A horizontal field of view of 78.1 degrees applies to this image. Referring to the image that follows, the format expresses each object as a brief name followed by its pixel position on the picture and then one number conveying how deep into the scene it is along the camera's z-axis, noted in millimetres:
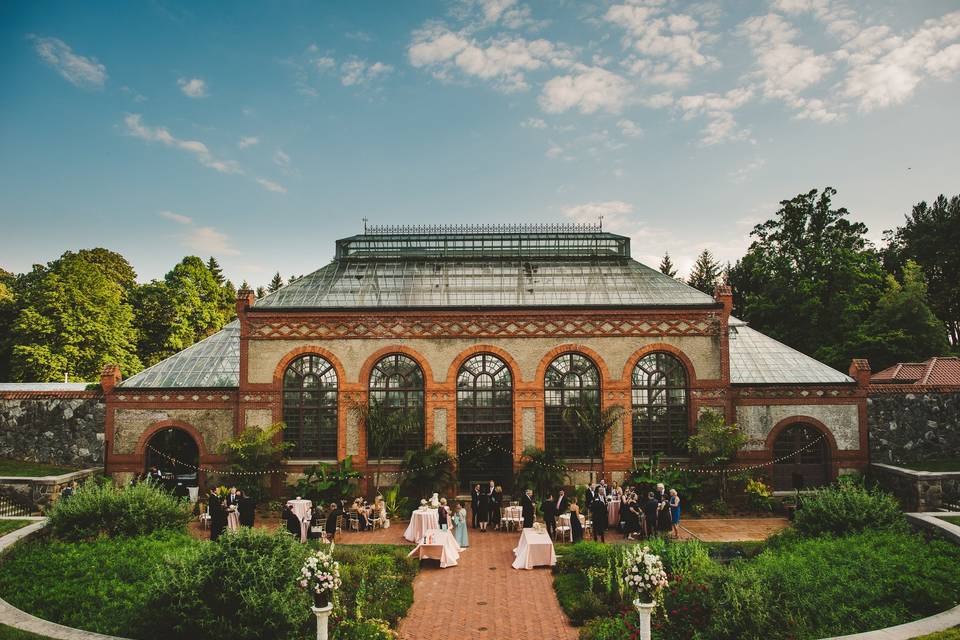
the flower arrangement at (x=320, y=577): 8641
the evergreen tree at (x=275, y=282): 77450
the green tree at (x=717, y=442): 21000
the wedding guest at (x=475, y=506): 19016
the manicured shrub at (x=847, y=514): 14344
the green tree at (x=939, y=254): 44312
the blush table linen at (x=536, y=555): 14648
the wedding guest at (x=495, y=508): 18859
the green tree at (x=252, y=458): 20484
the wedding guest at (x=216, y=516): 16359
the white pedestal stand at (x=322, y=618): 8672
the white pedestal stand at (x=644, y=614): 8727
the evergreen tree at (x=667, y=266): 67000
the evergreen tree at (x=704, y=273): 64812
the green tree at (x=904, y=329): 36844
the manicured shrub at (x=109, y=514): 14148
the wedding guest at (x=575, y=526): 16592
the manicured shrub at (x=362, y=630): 9867
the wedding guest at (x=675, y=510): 17469
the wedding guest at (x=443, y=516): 17031
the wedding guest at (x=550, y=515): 16953
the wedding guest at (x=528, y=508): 17484
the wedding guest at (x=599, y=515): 16531
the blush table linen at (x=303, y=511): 16734
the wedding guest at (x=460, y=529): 16656
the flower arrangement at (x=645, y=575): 8766
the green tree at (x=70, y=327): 34312
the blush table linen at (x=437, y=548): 14820
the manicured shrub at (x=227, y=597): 9203
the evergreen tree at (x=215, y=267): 58750
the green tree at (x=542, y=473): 20484
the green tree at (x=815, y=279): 37500
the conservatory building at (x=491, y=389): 21844
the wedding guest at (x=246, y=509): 16562
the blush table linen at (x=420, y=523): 17141
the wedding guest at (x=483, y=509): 18984
